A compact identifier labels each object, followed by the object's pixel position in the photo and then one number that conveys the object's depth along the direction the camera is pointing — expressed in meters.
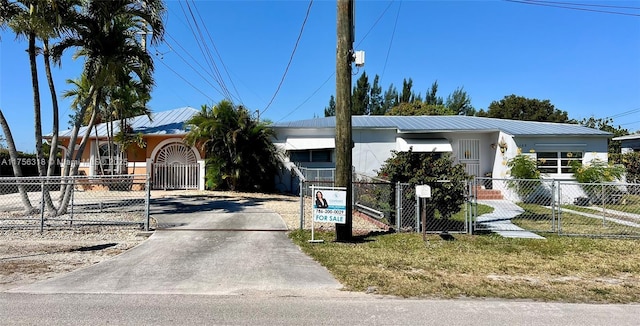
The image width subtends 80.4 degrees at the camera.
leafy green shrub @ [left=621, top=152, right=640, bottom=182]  18.97
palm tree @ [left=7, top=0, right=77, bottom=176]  9.53
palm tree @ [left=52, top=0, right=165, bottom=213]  10.83
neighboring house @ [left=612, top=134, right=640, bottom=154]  31.02
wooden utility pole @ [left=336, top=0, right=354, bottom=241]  8.23
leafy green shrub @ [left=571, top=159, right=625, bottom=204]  14.76
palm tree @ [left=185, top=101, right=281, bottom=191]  17.97
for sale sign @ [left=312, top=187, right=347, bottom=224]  8.01
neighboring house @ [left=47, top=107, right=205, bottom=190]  19.45
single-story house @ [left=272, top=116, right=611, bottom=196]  16.38
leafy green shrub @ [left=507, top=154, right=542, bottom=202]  15.16
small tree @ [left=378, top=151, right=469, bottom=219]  8.85
